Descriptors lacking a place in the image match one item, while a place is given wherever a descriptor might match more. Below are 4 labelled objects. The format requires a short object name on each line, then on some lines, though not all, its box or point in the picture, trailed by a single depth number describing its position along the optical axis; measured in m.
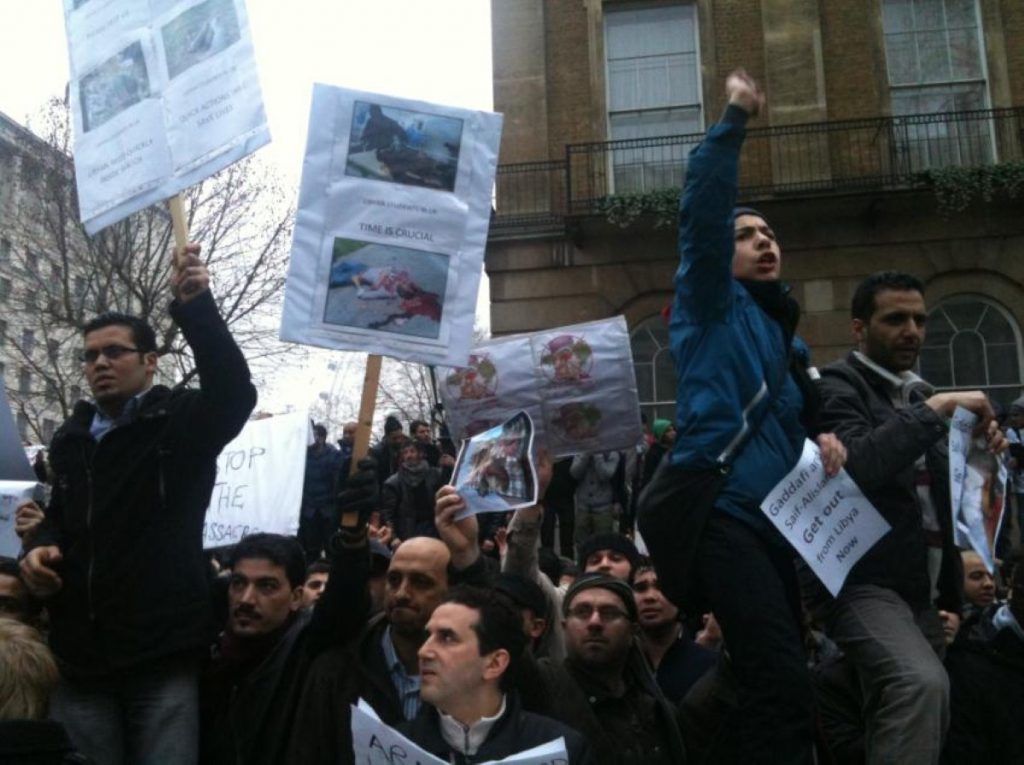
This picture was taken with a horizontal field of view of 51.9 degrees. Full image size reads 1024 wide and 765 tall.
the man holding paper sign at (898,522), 2.89
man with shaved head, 3.84
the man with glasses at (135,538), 3.45
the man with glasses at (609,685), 3.88
